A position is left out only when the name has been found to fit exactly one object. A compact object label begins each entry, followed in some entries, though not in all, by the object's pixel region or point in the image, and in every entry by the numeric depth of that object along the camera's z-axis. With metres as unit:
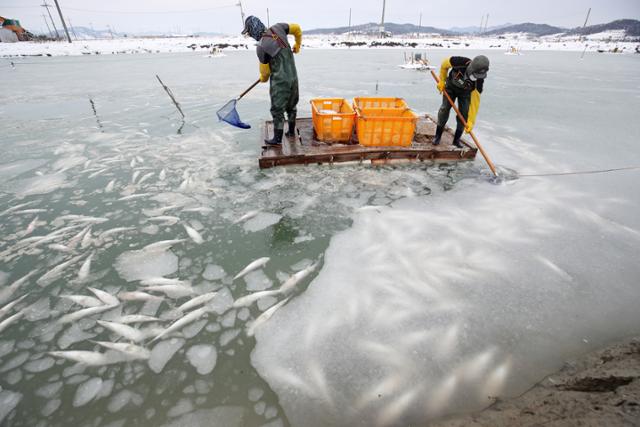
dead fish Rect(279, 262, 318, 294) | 2.95
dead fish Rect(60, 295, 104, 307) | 2.78
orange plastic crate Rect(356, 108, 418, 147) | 5.30
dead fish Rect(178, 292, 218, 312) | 2.75
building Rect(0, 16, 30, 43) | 42.62
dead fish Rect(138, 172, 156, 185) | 4.92
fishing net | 5.62
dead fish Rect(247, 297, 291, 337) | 2.56
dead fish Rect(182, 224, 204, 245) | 3.58
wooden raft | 5.23
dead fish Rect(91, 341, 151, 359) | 2.37
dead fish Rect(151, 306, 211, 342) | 2.52
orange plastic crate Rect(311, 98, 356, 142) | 5.45
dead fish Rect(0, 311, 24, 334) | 2.58
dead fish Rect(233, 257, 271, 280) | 3.11
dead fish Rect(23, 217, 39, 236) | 3.73
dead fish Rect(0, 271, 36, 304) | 2.87
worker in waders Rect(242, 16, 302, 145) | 4.71
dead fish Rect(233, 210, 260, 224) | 3.96
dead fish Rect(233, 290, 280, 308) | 2.79
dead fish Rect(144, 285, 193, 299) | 2.88
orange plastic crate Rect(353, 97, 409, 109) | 6.08
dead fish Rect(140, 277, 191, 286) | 2.98
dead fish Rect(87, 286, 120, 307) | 2.79
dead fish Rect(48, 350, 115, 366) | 2.32
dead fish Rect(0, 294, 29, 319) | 2.70
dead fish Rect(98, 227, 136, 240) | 3.64
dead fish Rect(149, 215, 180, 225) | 3.92
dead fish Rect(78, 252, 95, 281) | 3.08
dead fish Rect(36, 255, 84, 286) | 3.03
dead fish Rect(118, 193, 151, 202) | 4.42
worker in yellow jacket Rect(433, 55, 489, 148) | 4.82
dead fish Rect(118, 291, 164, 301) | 2.82
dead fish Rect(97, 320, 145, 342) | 2.50
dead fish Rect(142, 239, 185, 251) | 3.45
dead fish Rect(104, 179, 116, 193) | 4.67
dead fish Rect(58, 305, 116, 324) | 2.65
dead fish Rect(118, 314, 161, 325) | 2.62
